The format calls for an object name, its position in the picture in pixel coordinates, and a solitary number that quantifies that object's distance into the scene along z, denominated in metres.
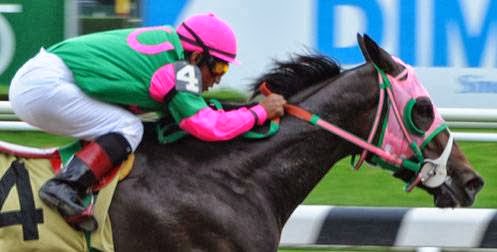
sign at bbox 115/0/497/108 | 20.55
